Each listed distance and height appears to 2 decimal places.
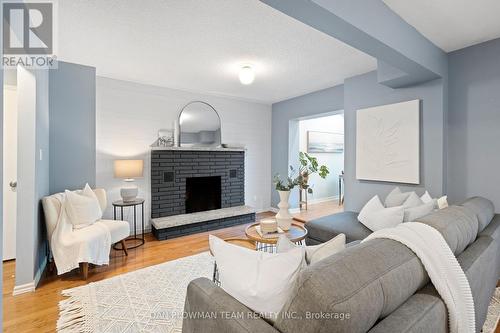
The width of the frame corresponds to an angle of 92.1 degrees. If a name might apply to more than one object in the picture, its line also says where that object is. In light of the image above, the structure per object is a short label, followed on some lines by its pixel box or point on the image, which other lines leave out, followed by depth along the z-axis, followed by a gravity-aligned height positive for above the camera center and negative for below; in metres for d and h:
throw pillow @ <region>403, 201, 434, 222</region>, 2.09 -0.40
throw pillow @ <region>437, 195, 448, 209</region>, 2.17 -0.33
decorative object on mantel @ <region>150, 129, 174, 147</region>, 3.99 +0.45
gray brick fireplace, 3.95 -0.45
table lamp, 3.38 -0.10
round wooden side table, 3.29 -0.81
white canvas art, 2.96 +0.31
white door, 2.87 -0.04
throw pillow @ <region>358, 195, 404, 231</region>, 2.24 -0.49
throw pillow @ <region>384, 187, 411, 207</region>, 2.75 -0.38
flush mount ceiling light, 3.19 +1.23
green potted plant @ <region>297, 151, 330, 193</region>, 5.38 +0.04
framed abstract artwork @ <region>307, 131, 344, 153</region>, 6.17 +0.65
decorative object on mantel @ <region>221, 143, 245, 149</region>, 4.64 +0.40
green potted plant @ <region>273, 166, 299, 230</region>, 2.53 -0.44
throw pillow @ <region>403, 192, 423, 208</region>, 2.46 -0.37
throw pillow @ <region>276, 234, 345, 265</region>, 1.10 -0.39
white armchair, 2.43 -0.58
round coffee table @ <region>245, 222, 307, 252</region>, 2.20 -0.67
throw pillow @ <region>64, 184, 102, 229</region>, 2.57 -0.48
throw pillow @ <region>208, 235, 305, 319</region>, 0.90 -0.44
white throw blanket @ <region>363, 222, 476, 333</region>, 0.92 -0.42
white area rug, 1.77 -1.15
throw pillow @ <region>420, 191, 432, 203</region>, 2.50 -0.34
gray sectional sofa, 0.66 -0.42
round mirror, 4.29 +0.74
